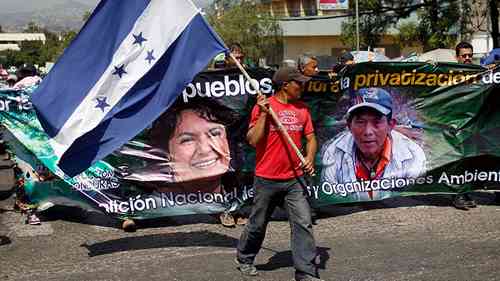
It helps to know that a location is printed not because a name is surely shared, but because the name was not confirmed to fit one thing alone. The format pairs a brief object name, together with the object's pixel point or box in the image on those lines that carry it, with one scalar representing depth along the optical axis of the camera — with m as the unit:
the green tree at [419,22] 28.91
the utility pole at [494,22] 25.62
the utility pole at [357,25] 29.29
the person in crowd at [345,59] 9.65
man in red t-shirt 5.88
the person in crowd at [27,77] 9.38
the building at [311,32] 59.88
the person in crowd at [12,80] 11.97
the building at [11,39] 152.62
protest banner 8.11
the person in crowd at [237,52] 8.89
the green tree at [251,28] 56.84
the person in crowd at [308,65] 8.71
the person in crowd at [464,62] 8.82
